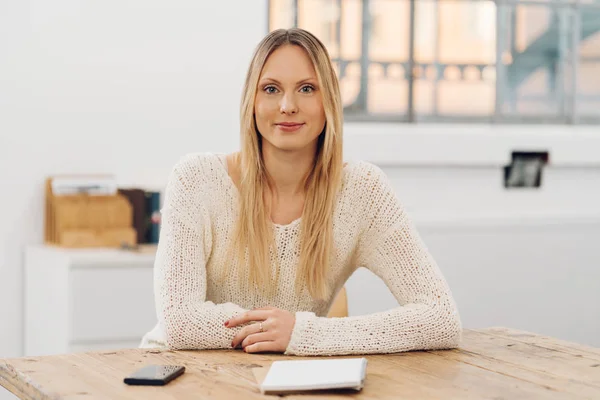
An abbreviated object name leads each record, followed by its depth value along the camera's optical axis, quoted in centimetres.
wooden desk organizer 383
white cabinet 357
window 488
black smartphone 169
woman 225
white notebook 163
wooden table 166
